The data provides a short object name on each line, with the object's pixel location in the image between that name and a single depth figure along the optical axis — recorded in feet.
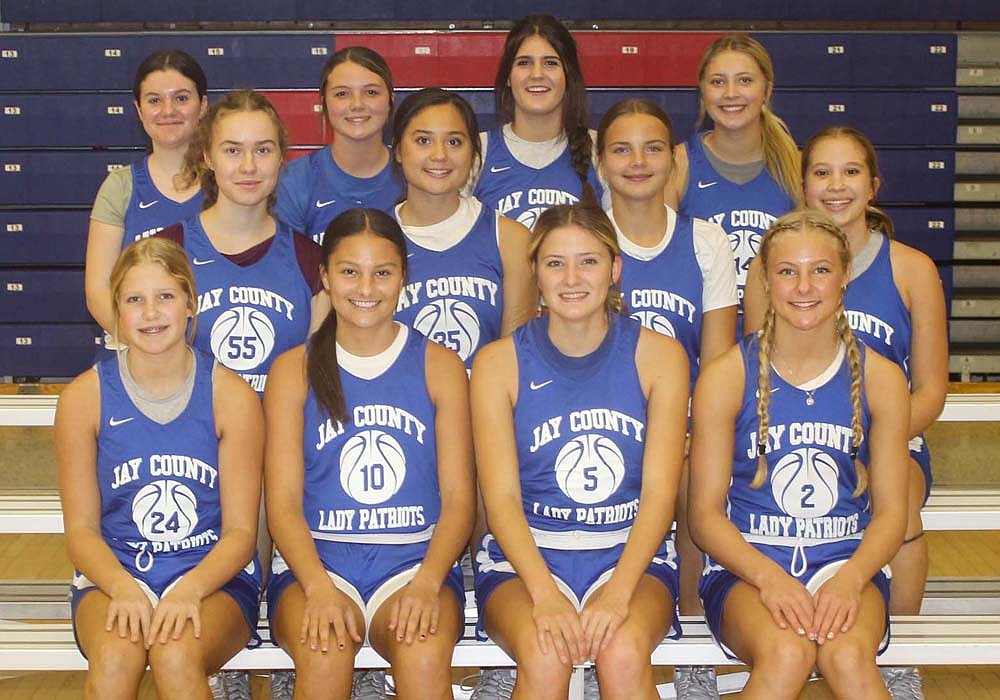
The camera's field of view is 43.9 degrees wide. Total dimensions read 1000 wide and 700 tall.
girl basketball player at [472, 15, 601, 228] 9.96
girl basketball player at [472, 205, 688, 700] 7.64
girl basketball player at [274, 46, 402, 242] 9.86
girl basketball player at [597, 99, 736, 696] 8.95
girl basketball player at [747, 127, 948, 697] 8.83
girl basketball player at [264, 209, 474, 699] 7.72
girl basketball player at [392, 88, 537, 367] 9.01
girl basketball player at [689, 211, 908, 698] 7.68
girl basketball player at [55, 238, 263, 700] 7.66
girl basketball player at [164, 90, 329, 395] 8.75
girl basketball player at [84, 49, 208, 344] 9.78
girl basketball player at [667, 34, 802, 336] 9.96
